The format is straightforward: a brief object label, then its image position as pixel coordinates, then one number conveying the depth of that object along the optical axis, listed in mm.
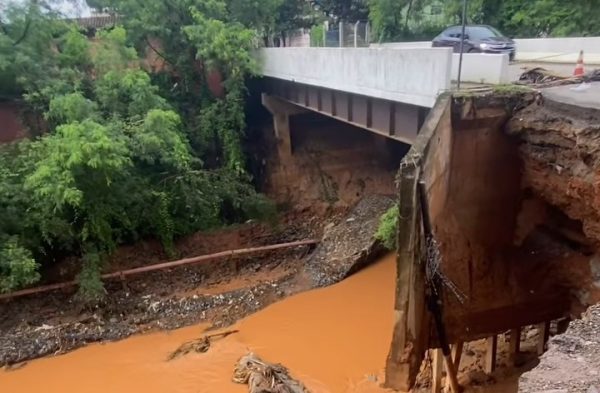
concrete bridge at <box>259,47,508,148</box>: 8141
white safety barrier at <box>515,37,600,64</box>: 12941
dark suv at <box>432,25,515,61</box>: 12016
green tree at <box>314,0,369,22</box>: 25906
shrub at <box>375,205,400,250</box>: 12188
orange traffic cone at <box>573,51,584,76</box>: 9266
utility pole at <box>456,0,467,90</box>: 7610
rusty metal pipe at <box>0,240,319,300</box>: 11555
